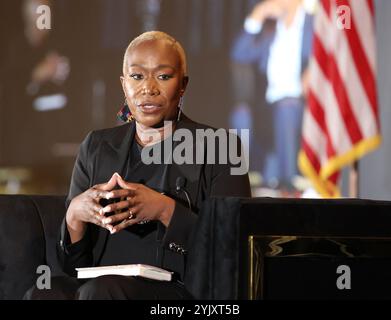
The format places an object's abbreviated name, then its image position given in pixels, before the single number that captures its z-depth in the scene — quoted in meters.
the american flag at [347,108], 9.52
